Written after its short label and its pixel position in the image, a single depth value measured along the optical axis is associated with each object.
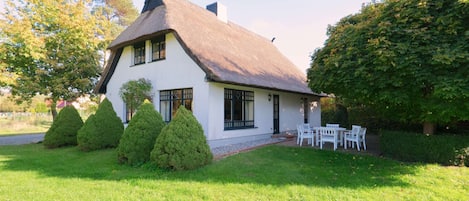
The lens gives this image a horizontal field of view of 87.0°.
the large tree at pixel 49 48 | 11.54
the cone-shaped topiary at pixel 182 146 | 5.98
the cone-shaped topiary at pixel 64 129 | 9.98
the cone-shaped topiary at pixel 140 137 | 6.75
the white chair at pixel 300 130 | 9.73
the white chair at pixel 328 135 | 8.64
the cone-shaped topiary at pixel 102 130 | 8.86
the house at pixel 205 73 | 9.40
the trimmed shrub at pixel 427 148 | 6.38
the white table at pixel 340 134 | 9.14
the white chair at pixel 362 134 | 8.63
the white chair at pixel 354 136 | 8.54
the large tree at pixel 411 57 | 5.17
